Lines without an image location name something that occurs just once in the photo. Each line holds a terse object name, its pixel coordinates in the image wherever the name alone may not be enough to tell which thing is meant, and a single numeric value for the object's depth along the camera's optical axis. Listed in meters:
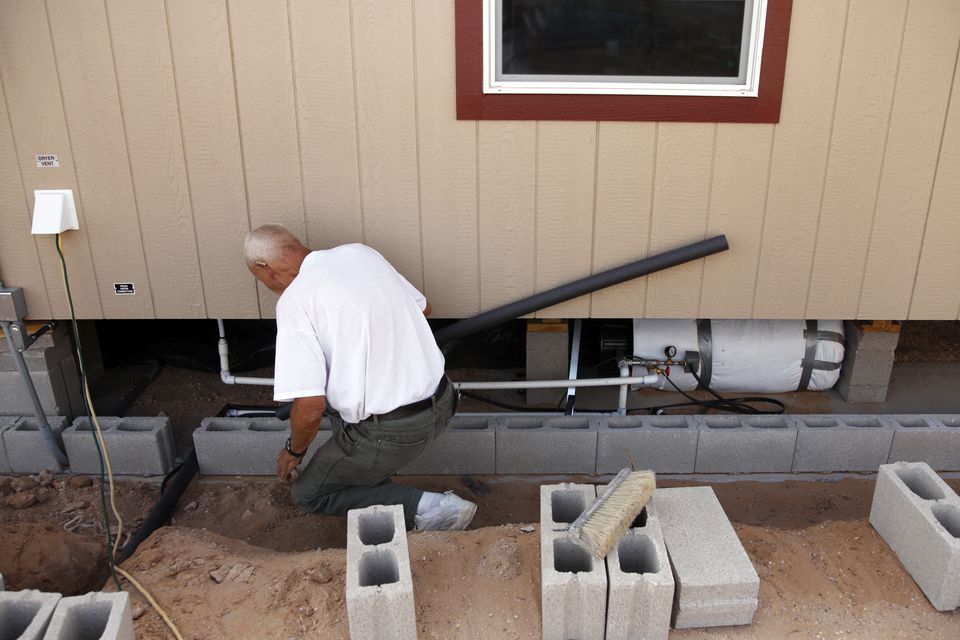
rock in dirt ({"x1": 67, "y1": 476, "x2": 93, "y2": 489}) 3.81
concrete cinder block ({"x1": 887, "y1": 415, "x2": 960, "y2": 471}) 3.83
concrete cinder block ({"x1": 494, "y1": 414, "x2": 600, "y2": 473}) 3.86
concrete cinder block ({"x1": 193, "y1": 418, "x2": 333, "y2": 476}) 3.88
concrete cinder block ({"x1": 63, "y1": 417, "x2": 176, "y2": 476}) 3.83
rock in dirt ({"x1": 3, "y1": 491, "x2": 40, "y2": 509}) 3.64
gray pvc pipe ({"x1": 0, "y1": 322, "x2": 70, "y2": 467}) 3.77
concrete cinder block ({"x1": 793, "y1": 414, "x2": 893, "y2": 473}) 3.84
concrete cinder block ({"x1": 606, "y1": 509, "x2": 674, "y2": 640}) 2.49
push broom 2.55
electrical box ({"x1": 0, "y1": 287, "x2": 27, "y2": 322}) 3.67
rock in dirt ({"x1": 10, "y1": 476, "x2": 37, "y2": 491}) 3.75
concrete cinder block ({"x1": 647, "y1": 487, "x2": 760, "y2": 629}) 2.62
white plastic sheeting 4.21
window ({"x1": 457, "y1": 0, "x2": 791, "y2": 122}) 3.21
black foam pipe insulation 3.55
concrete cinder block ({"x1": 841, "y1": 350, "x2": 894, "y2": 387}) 4.23
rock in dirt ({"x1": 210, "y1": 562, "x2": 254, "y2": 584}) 3.01
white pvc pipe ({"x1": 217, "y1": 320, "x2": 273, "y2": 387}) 4.06
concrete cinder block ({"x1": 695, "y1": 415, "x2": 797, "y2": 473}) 3.85
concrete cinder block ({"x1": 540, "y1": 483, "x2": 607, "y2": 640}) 2.50
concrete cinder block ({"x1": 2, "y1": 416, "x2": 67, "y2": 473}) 3.85
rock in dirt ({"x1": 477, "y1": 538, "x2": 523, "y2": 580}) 2.92
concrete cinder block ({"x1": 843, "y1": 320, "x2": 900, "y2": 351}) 4.15
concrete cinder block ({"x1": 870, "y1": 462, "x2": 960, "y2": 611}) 2.70
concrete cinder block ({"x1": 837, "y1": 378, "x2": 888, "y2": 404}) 4.33
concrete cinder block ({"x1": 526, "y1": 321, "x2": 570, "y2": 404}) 4.17
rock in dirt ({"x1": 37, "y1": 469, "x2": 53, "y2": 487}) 3.80
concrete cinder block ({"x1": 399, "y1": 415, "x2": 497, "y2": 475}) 3.86
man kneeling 2.91
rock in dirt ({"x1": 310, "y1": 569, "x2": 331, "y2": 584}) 2.91
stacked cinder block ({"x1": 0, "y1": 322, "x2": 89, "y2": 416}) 3.91
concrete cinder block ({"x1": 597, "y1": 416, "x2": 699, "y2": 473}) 3.86
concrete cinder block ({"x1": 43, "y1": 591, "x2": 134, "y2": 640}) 2.38
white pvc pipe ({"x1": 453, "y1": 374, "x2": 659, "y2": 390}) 4.02
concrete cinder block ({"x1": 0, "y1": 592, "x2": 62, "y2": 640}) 2.47
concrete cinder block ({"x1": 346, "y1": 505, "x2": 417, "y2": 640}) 2.44
